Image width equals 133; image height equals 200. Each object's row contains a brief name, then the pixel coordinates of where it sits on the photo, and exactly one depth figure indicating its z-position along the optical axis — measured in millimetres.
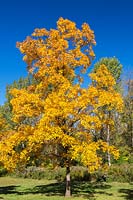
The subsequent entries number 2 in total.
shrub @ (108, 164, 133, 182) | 20465
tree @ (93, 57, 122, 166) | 30902
